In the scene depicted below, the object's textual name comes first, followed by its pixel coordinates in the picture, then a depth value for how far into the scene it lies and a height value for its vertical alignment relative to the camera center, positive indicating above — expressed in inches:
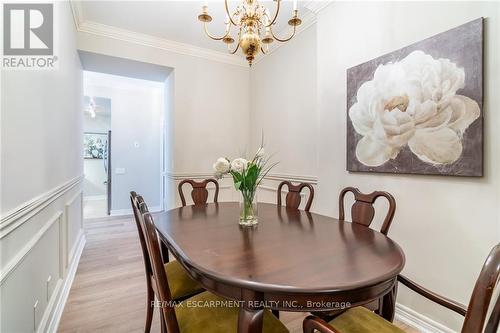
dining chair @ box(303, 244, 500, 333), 24.9 -19.7
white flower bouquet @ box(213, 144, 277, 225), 59.5 -3.5
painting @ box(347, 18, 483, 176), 56.6 +15.5
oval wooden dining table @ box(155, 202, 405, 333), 32.5 -15.5
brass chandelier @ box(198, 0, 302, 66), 65.0 +37.3
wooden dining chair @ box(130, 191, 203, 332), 52.9 -27.5
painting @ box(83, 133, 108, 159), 276.5 +19.5
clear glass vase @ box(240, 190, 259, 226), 61.1 -11.1
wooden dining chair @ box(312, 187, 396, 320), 57.1 -11.2
